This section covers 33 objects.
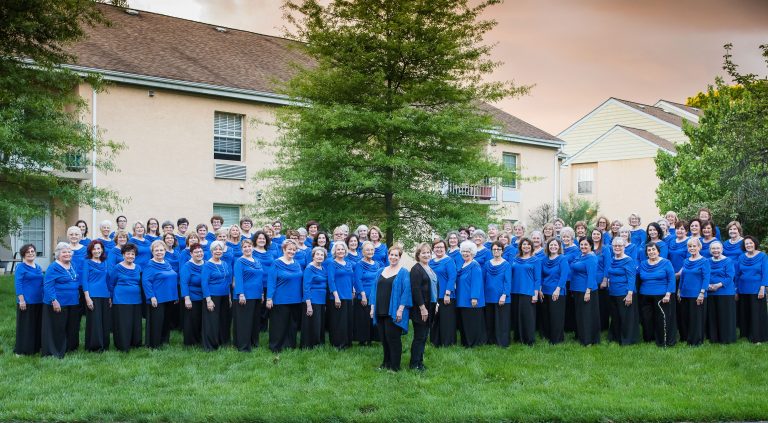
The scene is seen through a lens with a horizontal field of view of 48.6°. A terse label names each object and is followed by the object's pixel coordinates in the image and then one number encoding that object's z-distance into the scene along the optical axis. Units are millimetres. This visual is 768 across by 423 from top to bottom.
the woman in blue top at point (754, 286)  14445
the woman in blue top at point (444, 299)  13766
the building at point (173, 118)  24062
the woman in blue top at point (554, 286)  14219
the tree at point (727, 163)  18281
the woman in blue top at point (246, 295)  13367
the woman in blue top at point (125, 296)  13305
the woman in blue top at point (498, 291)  13969
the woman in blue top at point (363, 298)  14008
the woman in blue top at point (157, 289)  13516
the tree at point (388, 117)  18969
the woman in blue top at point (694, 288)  13977
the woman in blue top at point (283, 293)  13445
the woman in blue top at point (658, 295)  13938
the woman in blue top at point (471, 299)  13805
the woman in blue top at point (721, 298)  14148
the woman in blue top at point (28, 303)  12766
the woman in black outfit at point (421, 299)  11836
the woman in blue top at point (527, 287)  14133
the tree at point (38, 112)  17391
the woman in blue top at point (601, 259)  14359
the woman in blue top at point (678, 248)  14789
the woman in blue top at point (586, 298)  14078
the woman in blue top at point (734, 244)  14695
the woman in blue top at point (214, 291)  13406
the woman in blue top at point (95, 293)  13258
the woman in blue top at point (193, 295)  13547
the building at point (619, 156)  41344
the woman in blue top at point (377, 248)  14516
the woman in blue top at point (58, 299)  12742
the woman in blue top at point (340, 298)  13734
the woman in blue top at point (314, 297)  13484
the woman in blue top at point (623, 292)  13984
